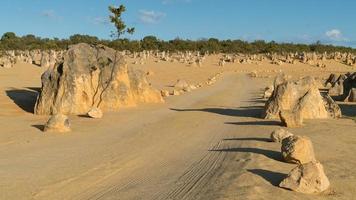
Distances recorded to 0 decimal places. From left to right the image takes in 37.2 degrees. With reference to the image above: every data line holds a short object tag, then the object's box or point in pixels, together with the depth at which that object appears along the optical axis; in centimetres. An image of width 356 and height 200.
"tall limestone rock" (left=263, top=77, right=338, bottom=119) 1494
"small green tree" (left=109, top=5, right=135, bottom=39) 2202
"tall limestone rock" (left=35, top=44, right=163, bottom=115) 1719
